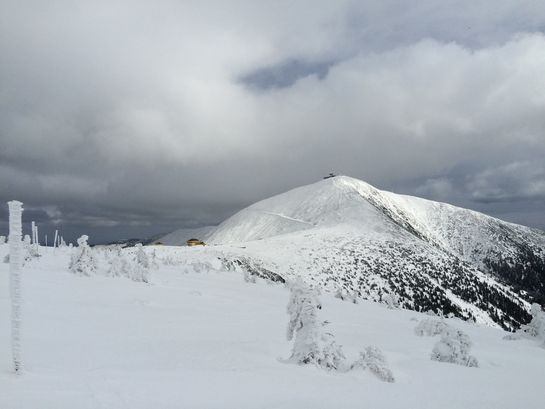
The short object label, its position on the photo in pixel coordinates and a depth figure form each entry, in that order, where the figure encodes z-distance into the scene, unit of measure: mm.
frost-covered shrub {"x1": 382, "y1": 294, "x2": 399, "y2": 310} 29833
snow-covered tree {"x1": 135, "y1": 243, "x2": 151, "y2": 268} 26109
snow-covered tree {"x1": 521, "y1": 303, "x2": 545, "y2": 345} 19844
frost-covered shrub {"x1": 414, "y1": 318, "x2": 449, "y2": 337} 17391
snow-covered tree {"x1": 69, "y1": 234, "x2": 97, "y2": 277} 20312
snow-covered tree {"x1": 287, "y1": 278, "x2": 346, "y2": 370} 9117
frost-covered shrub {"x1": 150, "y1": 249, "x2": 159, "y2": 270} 29094
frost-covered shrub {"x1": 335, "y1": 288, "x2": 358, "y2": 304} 29998
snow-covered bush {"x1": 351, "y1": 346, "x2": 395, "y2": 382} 8883
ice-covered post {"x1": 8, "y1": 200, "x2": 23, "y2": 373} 5605
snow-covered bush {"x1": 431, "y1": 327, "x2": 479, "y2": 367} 11922
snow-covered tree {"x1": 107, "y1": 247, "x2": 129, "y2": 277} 21803
